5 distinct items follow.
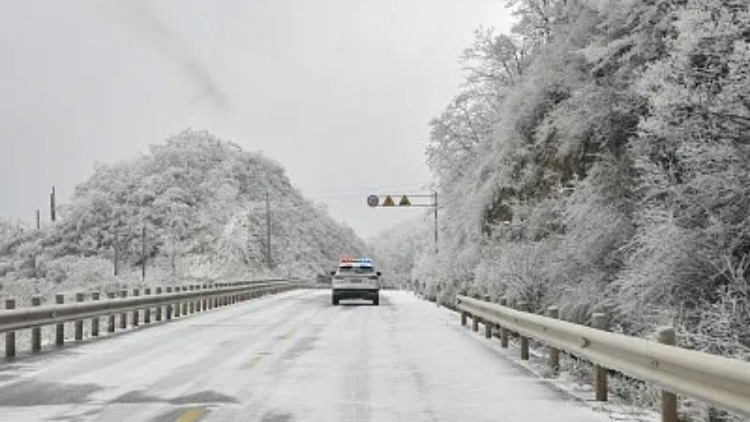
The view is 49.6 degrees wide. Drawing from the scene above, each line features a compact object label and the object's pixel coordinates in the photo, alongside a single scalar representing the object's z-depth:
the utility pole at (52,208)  96.54
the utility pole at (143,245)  87.32
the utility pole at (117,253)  91.84
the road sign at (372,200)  62.88
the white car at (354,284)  34.75
